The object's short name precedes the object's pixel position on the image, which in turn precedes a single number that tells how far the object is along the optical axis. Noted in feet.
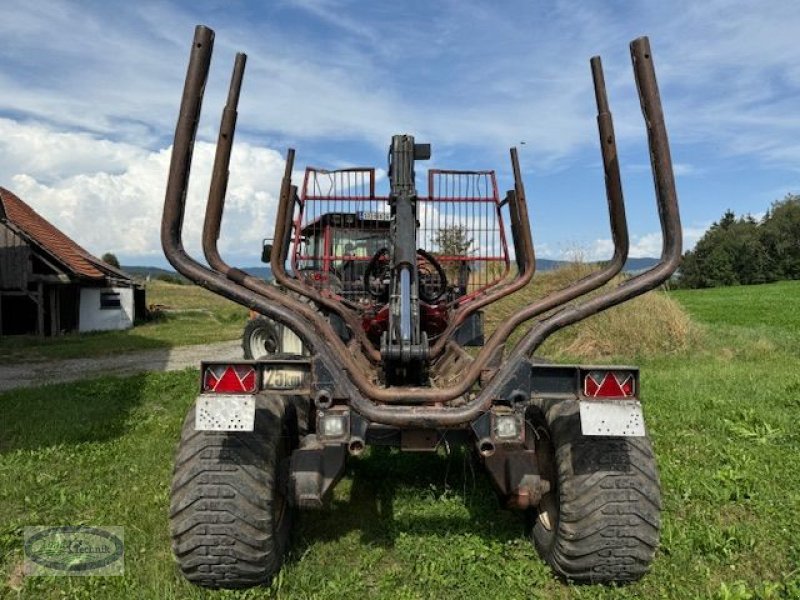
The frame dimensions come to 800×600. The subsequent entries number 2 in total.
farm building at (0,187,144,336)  59.31
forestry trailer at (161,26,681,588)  8.65
